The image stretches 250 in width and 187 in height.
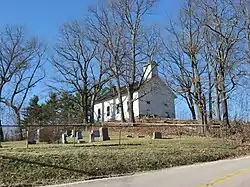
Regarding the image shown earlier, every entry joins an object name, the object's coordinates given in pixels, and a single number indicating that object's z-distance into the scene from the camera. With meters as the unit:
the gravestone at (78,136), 19.72
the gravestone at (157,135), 22.84
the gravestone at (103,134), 21.00
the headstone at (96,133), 20.71
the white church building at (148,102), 44.28
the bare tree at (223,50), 27.92
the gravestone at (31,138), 17.98
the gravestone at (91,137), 19.79
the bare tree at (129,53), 36.17
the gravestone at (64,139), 19.13
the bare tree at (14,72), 43.45
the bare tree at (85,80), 44.08
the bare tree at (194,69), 29.59
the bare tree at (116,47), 37.12
